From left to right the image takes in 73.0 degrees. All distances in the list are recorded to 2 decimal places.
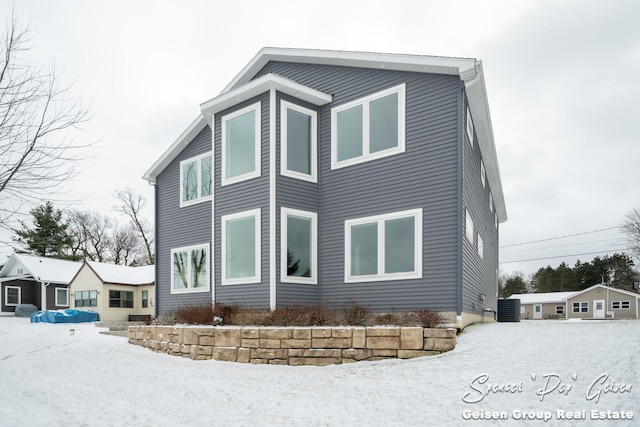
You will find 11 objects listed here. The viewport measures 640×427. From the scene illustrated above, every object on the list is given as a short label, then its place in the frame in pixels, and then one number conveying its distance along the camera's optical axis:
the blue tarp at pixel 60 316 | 21.42
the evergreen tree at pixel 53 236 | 37.17
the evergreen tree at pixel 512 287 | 54.98
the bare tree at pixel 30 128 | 6.30
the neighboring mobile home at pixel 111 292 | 24.91
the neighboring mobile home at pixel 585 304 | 35.56
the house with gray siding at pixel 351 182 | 9.26
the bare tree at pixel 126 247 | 44.66
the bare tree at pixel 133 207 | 39.78
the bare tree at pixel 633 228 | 39.12
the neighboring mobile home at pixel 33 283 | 29.33
